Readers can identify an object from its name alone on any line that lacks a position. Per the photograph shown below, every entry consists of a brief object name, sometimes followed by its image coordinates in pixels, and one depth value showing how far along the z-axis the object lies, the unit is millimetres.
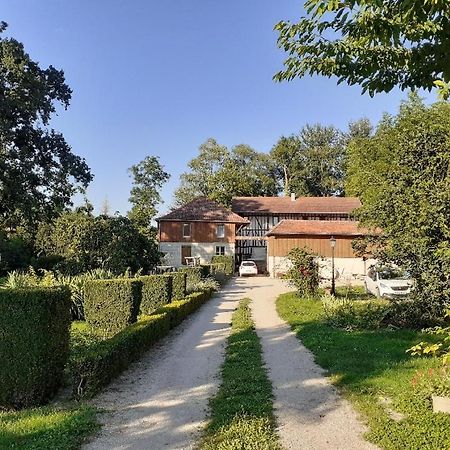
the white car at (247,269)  39756
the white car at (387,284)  18312
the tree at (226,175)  61406
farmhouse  47844
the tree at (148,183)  62656
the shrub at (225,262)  40875
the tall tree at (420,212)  11266
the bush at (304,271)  19844
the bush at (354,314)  12391
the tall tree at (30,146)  25000
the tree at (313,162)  68688
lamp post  20166
